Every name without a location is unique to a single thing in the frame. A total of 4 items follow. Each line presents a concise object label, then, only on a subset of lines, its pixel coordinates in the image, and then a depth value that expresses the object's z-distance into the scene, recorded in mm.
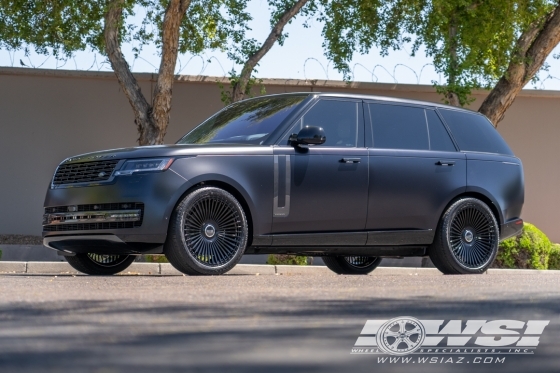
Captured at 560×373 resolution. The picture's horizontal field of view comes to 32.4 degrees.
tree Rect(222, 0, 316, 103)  16031
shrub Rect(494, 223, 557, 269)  14141
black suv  8180
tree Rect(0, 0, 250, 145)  15352
